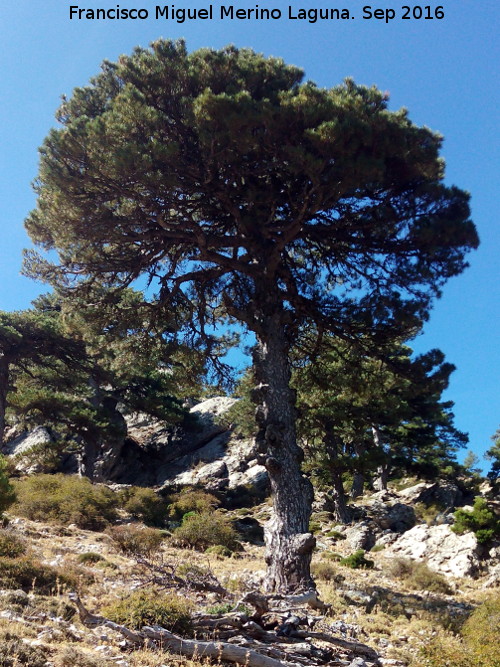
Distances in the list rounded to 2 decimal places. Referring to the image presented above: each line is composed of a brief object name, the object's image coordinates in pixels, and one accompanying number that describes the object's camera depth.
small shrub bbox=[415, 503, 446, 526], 24.97
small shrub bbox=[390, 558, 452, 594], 14.61
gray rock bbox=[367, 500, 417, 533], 24.78
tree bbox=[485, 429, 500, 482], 42.41
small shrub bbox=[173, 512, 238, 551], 18.92
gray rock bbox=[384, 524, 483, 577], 16.97
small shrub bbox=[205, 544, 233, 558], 17.40
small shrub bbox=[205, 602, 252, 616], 7.49
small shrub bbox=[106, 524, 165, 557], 14.53
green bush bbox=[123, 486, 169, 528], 23.14
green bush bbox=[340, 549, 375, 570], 17.47
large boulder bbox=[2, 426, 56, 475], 27.95
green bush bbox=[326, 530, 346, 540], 23.29
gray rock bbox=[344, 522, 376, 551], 21.47
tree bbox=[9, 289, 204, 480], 14.16
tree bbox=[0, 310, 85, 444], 24.22
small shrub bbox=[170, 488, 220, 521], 25.16
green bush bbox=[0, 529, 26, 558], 9.96
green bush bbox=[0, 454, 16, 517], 12.05
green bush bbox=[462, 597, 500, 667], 5.94
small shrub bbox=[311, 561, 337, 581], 14.18
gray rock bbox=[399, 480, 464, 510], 31.56
